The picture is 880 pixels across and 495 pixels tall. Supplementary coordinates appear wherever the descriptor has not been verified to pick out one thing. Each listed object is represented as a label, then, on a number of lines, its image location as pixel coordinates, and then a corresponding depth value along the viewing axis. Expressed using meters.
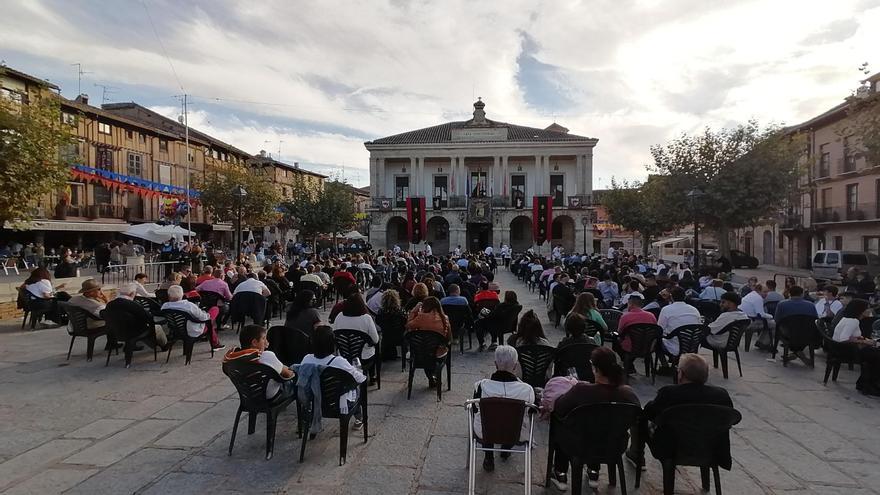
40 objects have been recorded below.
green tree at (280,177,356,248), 30.83
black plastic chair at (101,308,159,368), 6.71
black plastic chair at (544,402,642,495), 3.27
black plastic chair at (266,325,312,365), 5.27
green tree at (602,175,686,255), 29.30
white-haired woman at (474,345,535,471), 3.68
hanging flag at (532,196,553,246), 38.84
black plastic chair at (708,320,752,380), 6.66
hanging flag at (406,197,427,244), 39.62
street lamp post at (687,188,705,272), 15.72
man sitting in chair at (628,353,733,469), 3.36
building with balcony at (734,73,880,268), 27.80
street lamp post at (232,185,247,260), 14.33
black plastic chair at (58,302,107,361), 7.09
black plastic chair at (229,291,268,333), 8.63
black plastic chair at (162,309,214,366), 6.90
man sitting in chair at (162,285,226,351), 6.90
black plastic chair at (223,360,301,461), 4.04
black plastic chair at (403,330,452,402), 5.67
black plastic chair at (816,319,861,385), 6.48
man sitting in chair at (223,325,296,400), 4.14
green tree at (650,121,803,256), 22.33
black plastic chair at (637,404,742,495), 3.26
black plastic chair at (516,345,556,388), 4.97
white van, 23.36
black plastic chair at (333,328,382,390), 5.44
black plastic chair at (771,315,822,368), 7.14
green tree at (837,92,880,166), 11.00
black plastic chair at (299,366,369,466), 4.00
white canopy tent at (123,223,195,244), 19.08
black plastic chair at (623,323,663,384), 6.28
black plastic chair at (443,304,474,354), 7.81
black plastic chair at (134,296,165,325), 7.67
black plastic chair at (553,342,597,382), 5.00
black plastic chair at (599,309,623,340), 7.91
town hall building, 41.94
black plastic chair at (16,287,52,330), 9.27
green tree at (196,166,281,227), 31.42
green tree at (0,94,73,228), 10.02
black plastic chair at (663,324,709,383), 6.36
